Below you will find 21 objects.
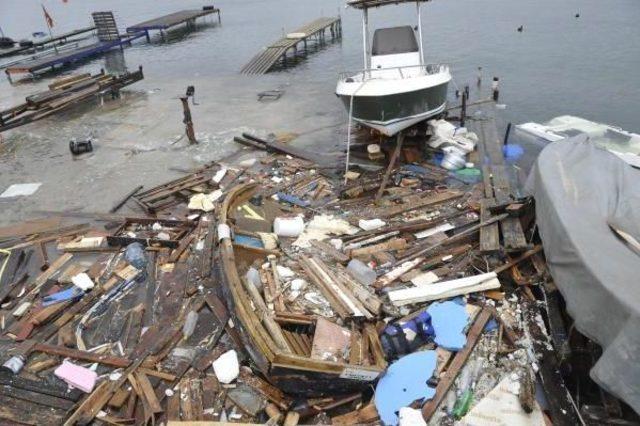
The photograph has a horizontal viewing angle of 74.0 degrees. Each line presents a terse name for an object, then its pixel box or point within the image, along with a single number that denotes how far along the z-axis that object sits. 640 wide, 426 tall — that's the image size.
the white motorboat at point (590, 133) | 14.94
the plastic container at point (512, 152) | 15.36
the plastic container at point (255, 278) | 7.96
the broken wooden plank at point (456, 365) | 5.93
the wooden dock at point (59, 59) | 26.75
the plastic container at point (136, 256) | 9.47
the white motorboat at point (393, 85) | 12.98
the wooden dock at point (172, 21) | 38.09
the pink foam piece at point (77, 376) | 6.70
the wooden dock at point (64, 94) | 16.98
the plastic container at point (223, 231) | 8.39
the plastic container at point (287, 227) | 10.04
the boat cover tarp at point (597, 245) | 4.67
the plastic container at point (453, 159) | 13.24
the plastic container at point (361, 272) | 8.35
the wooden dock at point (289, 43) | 26.98
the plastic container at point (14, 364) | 6.98
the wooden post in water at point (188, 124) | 14.59
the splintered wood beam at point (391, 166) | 11.75
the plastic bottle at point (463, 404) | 5.92
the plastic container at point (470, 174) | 12.63
